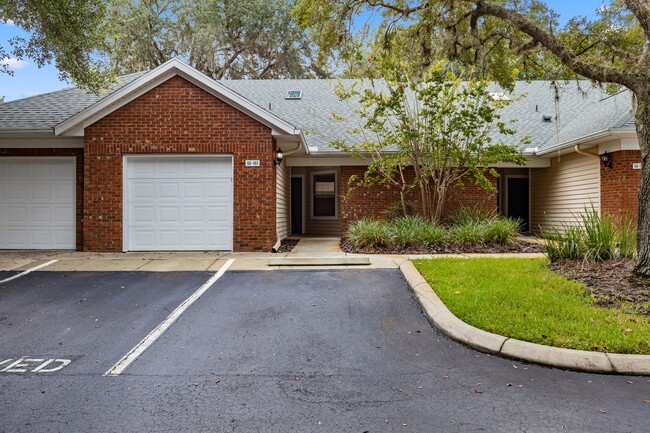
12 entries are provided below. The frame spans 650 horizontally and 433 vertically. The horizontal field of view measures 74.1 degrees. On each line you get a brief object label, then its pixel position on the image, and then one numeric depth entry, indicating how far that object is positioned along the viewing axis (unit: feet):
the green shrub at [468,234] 32.48
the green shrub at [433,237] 32.71
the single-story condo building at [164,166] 32.45
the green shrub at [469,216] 37.04
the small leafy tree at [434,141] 34.27
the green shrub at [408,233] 32.60
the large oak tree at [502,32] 23.81
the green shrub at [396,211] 41.73
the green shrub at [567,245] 21.84
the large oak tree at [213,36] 77.66
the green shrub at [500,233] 32.78
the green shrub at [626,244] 21.08
